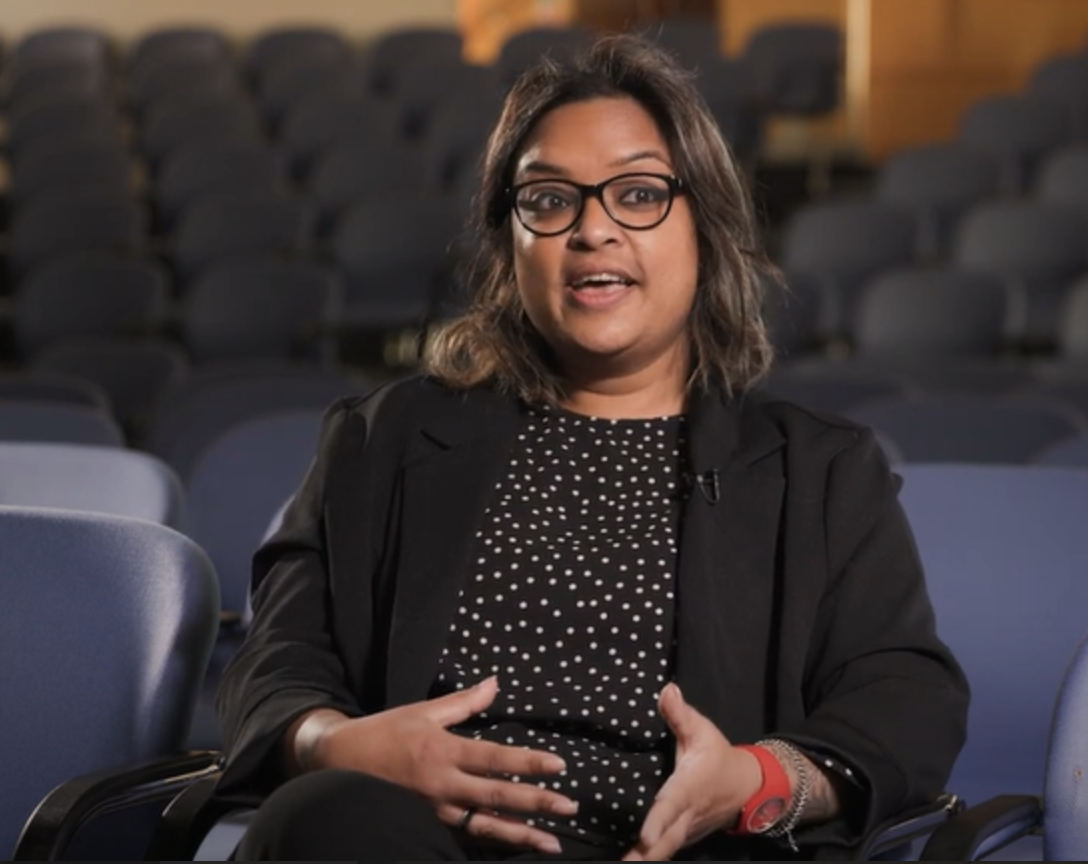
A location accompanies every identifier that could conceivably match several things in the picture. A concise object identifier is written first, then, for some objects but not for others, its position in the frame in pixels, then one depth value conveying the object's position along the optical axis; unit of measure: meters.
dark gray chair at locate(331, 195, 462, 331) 6.82
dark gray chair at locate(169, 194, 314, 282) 7.01
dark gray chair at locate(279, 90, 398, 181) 8.32
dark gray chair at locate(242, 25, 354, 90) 9.78
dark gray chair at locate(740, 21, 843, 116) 9.02
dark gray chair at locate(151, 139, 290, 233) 7.65
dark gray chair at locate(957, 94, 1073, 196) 7.66
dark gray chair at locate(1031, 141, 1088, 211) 6.98
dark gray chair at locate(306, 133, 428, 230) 7.58
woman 1.70
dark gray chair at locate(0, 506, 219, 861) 1.97
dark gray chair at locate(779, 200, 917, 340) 6.61
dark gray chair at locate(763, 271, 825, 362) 5.72
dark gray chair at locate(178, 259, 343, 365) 6.08
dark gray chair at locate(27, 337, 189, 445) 4.79
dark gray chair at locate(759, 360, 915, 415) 3.96
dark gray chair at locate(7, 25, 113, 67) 10.12
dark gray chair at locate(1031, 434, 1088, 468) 2.95
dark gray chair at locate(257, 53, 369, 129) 9.12
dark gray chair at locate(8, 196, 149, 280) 7.16
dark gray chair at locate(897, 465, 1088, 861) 2.26
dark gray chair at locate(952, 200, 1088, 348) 6.45
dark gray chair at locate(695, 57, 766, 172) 8.19
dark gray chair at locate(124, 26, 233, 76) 9.95
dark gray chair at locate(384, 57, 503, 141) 8.70
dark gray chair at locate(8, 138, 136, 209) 7.88
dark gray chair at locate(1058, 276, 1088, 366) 5.60
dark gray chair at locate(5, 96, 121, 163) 8.69
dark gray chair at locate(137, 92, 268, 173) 8.52
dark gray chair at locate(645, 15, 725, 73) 8.94
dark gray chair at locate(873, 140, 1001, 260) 7.27
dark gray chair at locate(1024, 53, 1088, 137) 7.85
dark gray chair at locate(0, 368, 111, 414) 4.21
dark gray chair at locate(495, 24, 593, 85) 8.44
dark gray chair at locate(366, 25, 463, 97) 9.49
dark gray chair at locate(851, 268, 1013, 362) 5.76
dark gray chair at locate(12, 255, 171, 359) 6.27
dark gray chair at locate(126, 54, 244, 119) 9.35
